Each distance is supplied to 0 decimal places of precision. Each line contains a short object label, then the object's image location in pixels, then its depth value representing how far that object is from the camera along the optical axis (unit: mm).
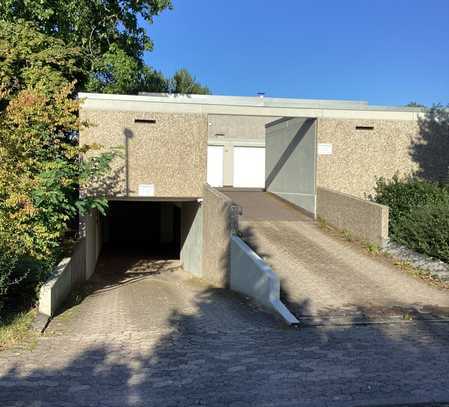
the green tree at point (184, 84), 39469
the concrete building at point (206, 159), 13281
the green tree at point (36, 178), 8734
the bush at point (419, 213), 10727
